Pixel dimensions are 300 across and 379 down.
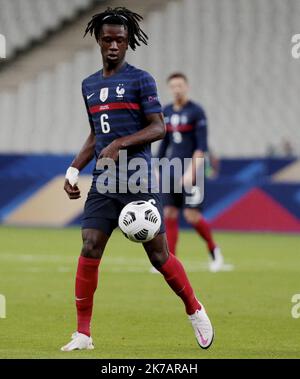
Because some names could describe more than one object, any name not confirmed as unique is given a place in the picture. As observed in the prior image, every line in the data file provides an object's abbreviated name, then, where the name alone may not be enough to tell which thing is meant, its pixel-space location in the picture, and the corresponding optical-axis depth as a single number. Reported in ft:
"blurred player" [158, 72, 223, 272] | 94.94
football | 52.80
